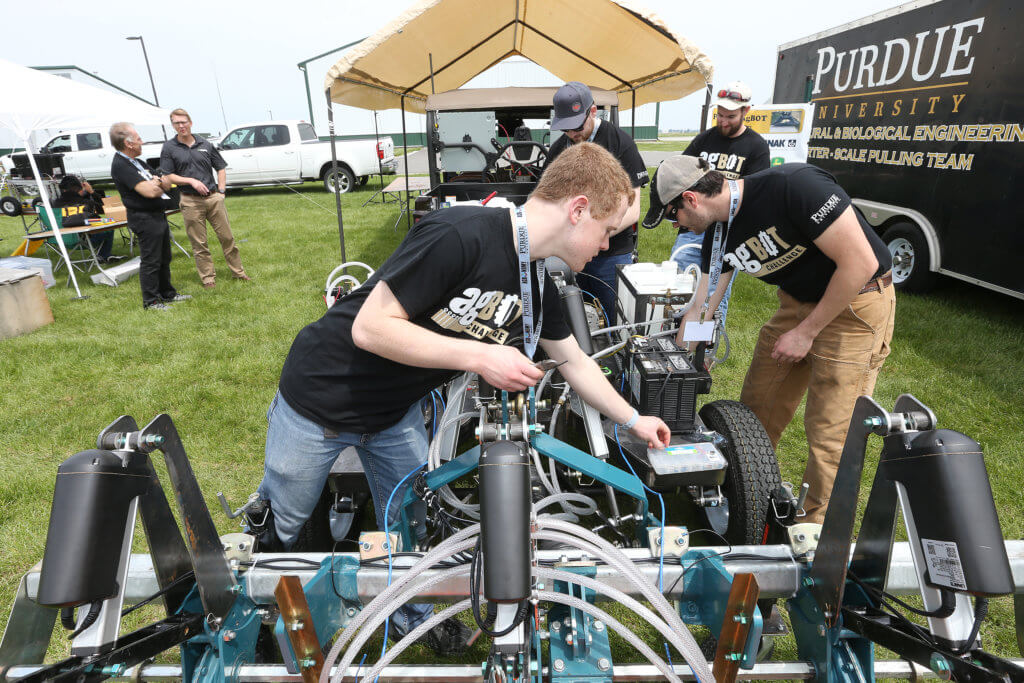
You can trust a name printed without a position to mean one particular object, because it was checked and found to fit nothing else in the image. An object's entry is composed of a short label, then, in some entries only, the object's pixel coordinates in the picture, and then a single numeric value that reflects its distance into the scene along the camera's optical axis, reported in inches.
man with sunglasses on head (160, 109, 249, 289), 268.1
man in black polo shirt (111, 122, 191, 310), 247.0
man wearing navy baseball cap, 149.2
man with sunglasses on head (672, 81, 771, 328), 177.2
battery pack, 98.5
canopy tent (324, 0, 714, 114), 222.6
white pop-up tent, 259.6
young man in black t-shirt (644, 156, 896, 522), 92.0
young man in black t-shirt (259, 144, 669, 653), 60.0
